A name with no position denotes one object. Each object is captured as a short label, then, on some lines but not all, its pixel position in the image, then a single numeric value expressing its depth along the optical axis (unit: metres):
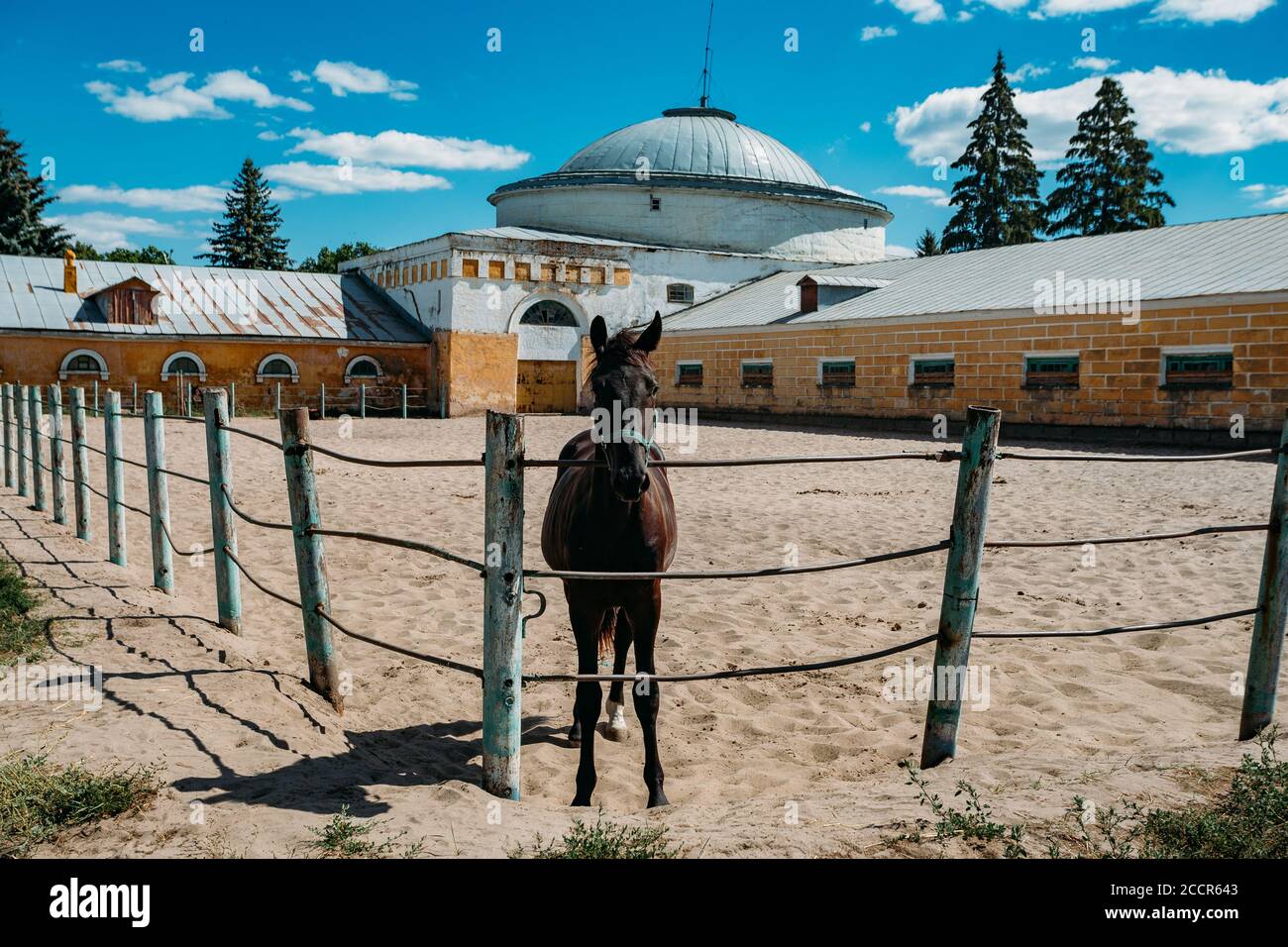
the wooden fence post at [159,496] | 6.85
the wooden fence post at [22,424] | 10.79
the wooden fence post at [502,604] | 3.85
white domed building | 29.72
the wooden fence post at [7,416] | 11.71
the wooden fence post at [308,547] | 5.04
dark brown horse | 4.07
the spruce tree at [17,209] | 38.19
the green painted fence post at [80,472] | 8.75
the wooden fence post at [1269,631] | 4.47
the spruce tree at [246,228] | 55.09
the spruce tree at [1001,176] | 40.16
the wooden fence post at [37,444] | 10.09
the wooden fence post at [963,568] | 4.11
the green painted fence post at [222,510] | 6.01
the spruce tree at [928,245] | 61.00
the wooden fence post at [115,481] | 7.59
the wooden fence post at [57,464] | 9.37
